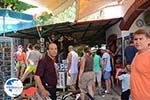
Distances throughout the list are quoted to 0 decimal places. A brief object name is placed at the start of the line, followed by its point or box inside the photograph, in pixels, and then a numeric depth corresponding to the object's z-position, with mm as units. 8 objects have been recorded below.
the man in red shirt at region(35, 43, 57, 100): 2474
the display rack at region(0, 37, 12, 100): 3207
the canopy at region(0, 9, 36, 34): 2991
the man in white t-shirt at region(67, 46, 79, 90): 4971
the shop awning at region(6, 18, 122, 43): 6208
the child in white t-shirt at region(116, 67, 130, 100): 2890
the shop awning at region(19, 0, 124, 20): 3374
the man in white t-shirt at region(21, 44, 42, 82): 5128
